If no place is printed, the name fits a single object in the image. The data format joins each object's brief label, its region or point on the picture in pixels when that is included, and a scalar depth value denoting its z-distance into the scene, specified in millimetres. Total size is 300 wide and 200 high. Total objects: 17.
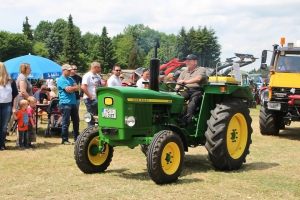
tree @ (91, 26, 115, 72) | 74562
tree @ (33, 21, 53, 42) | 117188
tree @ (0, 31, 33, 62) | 77006
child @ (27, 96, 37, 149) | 9469
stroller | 11336
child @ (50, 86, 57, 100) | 15164
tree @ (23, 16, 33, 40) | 95938
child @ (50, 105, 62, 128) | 11445
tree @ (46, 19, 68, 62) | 88500
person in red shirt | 9234
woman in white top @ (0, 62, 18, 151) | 9008
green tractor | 6082
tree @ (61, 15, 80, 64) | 74250
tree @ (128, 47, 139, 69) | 84562
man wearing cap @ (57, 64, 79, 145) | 9664
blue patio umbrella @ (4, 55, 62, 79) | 14156
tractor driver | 7182
